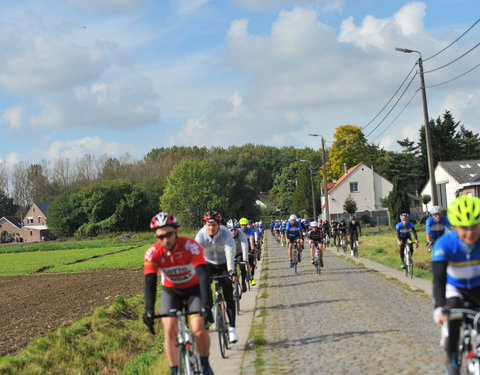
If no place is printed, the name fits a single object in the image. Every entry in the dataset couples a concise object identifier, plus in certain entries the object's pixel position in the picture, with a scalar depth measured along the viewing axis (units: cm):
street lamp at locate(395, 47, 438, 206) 1973
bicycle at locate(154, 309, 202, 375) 511
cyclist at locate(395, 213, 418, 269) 1638
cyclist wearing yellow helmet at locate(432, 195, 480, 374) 454
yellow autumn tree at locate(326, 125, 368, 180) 7881
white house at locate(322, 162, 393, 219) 6950
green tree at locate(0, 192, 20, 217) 11444
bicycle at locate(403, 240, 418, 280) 1602
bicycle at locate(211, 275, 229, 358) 775
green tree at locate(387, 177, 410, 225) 4709
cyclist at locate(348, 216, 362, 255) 2483
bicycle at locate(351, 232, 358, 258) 2509
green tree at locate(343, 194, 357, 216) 6361
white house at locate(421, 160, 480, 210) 5584
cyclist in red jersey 540
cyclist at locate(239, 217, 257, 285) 1592
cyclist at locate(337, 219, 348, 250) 2883
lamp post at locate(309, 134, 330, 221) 4302
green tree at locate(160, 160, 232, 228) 8006
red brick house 10141
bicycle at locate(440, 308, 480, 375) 411
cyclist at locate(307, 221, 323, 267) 1889
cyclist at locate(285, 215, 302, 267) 1975
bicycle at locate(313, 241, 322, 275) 1868
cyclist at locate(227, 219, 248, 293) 1261
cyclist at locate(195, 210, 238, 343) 851
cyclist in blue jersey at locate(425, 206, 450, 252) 1441
